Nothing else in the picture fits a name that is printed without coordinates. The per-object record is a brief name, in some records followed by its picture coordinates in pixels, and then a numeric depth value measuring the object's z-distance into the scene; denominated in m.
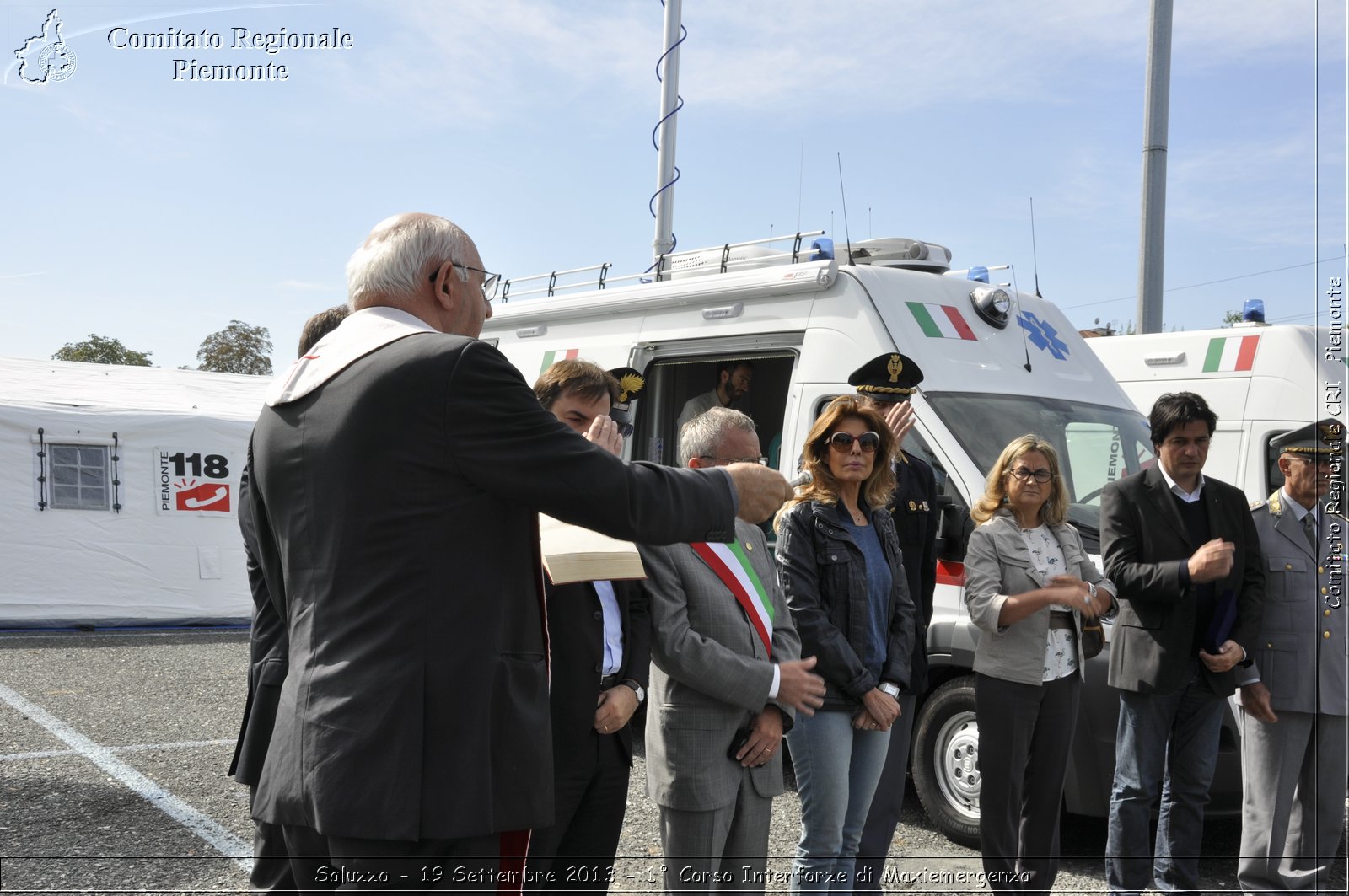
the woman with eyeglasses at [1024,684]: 4.34
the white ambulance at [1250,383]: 8.38
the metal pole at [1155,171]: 10.09
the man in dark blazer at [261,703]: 2.55
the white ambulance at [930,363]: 5.41
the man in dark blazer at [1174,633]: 4.34
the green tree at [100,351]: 42.22
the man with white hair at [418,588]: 1.85
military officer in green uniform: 4.27
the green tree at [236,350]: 43.78
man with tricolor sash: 3.26
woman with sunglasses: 3.88
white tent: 11.36
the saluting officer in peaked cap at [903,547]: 4.30
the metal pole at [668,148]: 11.04
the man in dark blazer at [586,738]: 3.07
